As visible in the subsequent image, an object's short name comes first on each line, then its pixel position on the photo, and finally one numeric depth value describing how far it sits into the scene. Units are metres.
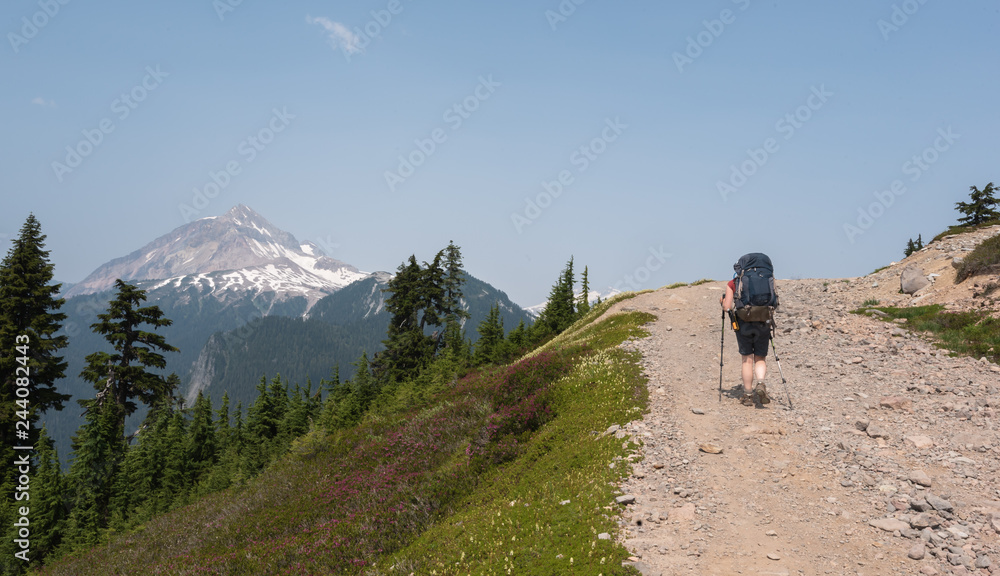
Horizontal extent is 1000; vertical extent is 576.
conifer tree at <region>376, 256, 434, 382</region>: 41.00
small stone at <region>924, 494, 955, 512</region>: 6.26
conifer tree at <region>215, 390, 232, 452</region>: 39.25
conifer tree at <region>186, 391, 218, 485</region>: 37.94
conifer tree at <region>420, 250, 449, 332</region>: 43.94
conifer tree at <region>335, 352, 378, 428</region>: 25.06
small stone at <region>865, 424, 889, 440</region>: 8.74
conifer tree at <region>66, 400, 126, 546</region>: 26.15
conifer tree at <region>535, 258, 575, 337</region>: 40.10
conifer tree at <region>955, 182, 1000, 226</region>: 41.78
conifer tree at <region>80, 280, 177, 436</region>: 28.64
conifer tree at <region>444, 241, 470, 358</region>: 42.84
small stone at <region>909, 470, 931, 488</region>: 6.94
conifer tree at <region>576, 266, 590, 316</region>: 48.33
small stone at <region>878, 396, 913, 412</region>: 9.98
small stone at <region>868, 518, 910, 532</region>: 6.06
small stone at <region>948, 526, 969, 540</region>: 5.66
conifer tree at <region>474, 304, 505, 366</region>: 33.09
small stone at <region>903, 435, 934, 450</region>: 8.17
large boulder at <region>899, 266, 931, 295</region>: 20.77
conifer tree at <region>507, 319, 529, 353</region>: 33.94
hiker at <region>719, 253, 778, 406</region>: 10.88
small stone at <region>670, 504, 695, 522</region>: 6.68
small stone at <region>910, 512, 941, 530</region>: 5.98
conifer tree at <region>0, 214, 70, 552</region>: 24.50
